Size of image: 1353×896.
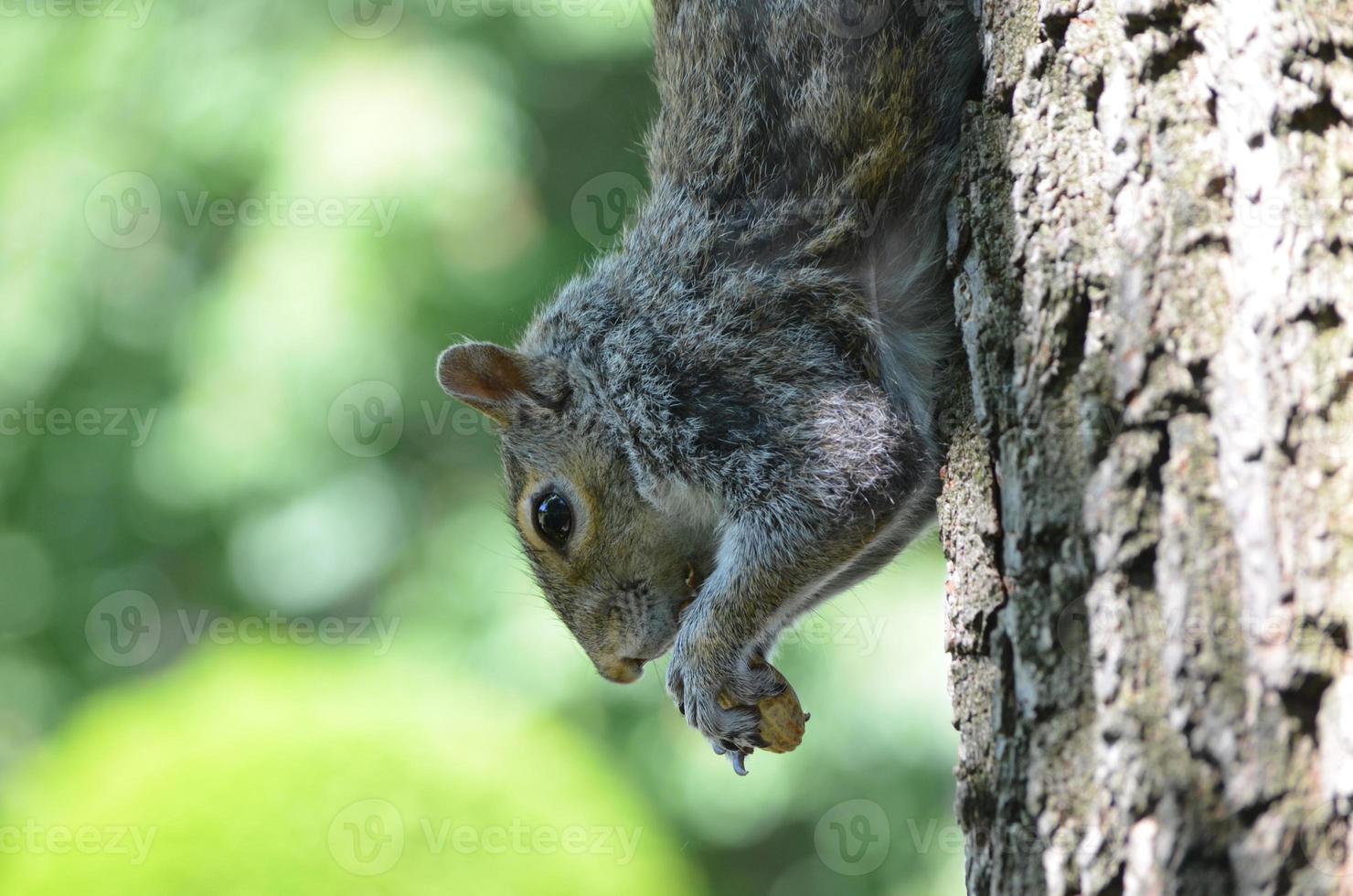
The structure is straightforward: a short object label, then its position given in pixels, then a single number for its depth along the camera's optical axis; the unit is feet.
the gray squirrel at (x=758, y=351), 10.28
